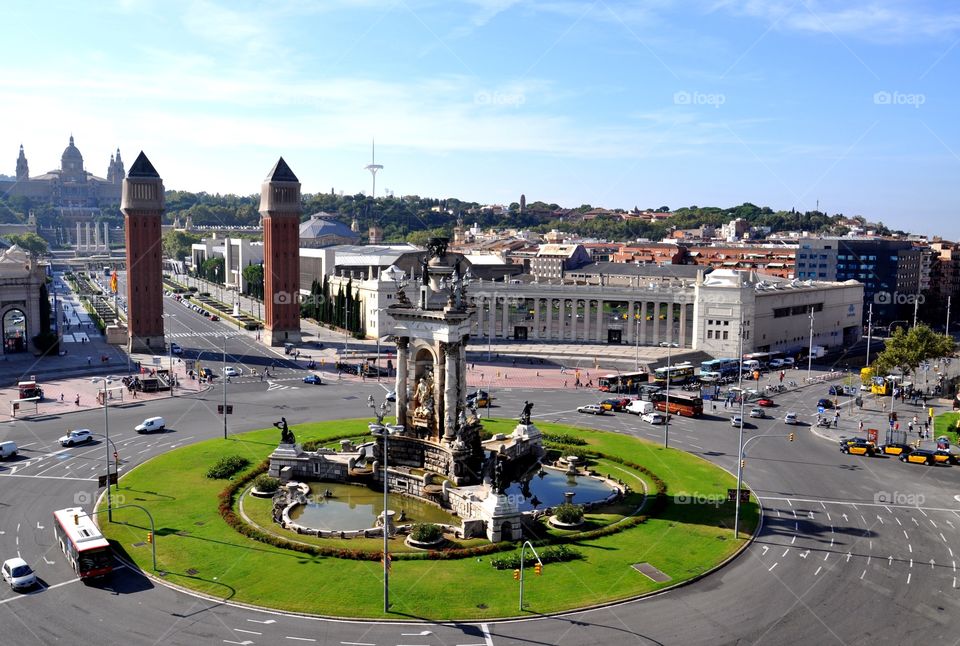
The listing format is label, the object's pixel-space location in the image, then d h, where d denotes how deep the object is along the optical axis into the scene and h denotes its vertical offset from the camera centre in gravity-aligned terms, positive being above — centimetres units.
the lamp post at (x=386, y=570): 3669 -1525
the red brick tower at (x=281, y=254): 12500 -291
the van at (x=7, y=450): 6097 -1648
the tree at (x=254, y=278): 17538 -957
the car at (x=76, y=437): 6506 -1656
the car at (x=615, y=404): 8366 -1681
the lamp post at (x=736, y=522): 4533 -1586
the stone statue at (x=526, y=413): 6393 -1362
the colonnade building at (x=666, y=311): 12012 -1097
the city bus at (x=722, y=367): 10744 -1643
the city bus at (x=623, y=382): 9575 -1669
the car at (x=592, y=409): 8259 -1712
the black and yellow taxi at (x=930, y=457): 6469 -1667
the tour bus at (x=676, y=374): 10088 -1661
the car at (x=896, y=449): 6644 -1657
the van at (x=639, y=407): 8194 -1678
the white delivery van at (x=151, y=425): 7050 -1670
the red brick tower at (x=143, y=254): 11594 -302
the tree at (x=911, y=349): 9031 -1149
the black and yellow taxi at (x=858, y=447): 6712 -1663
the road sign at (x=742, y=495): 4656 -1446
